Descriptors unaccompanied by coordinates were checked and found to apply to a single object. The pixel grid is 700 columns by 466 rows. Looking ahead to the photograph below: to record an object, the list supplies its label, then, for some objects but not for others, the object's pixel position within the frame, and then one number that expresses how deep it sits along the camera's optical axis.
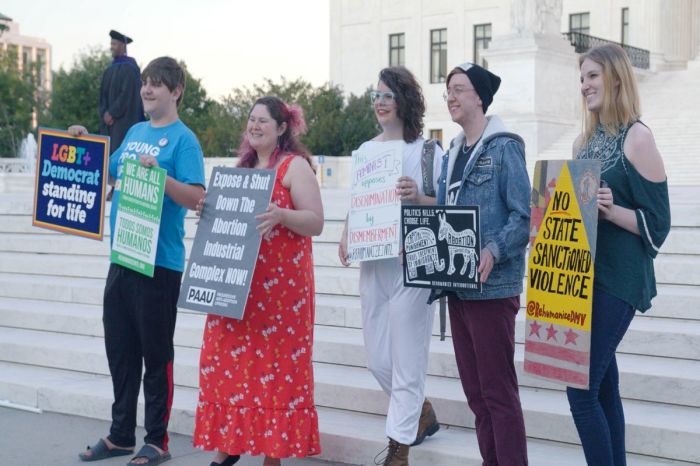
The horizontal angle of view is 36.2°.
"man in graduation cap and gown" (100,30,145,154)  11.20
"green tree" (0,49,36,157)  56.03
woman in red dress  5.42
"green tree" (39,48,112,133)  57.03
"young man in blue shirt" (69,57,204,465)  5.75
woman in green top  4.25
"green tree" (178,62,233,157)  46.81
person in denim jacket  4.61
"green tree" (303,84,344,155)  45.78
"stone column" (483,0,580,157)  23.52
